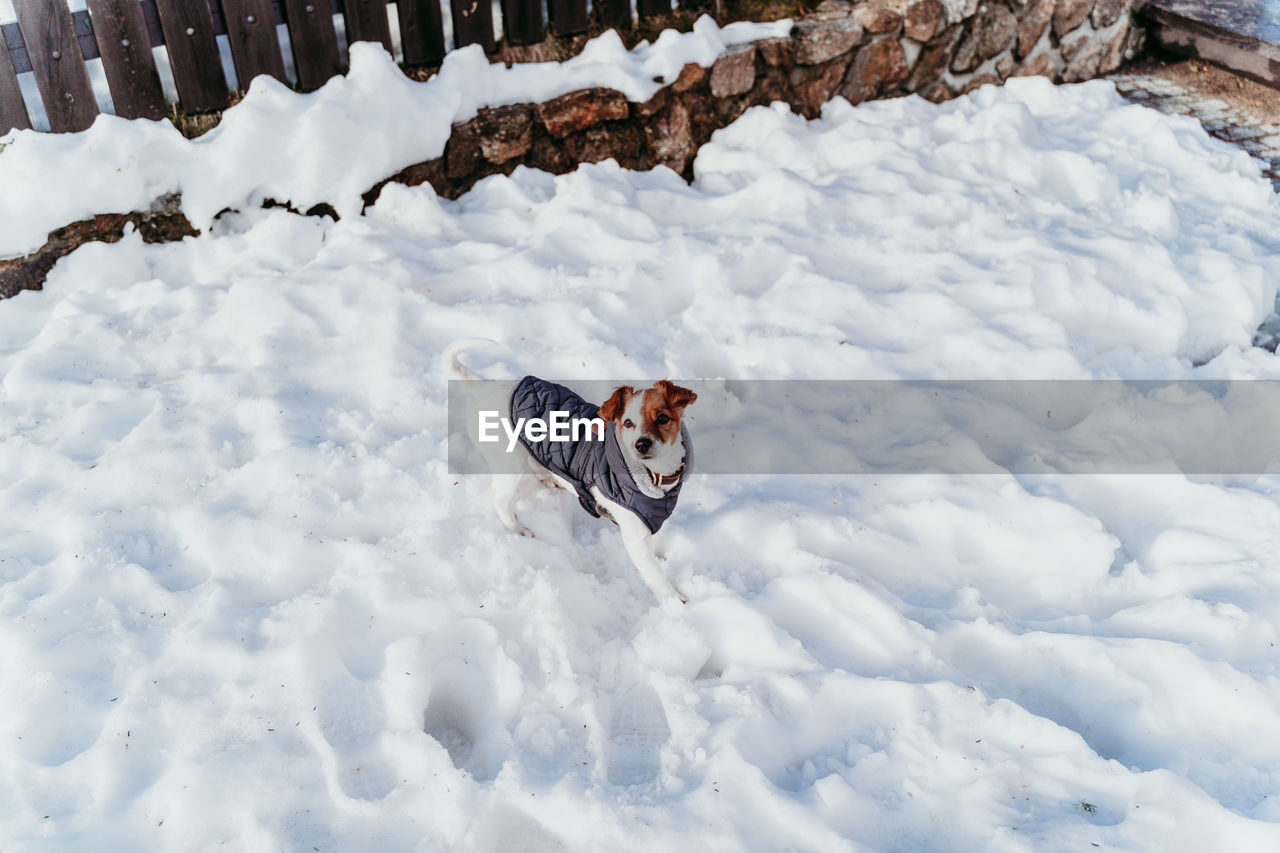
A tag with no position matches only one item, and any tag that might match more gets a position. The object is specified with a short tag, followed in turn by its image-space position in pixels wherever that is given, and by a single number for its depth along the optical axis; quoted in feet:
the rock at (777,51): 15.19
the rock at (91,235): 11.38
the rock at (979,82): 17.37
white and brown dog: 6.98
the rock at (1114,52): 18.78
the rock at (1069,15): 17.58
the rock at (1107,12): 18.17
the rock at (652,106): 14.49
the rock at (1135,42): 19.15
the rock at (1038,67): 17.87
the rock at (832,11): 16.11
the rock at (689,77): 14.69
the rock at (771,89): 15.57
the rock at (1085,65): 18.47
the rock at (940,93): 17.02
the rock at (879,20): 15.83
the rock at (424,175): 13.32
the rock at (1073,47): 18.07
